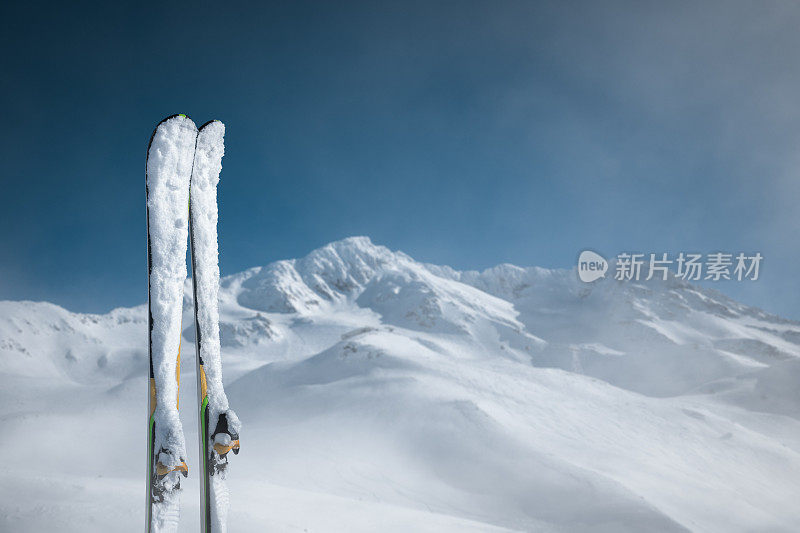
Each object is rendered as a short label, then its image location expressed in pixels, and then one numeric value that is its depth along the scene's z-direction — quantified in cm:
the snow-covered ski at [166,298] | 425
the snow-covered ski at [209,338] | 463
